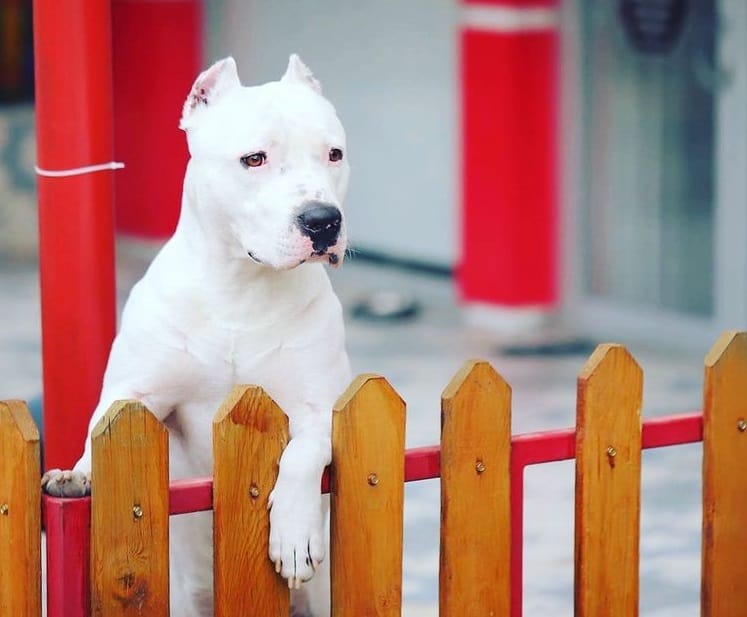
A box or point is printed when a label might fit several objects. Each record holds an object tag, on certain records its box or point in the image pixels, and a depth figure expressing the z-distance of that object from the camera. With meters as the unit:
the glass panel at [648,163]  16.61
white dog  6.78
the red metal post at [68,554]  6.10
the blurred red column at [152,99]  21.42
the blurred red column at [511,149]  17.23
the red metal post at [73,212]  8.01
